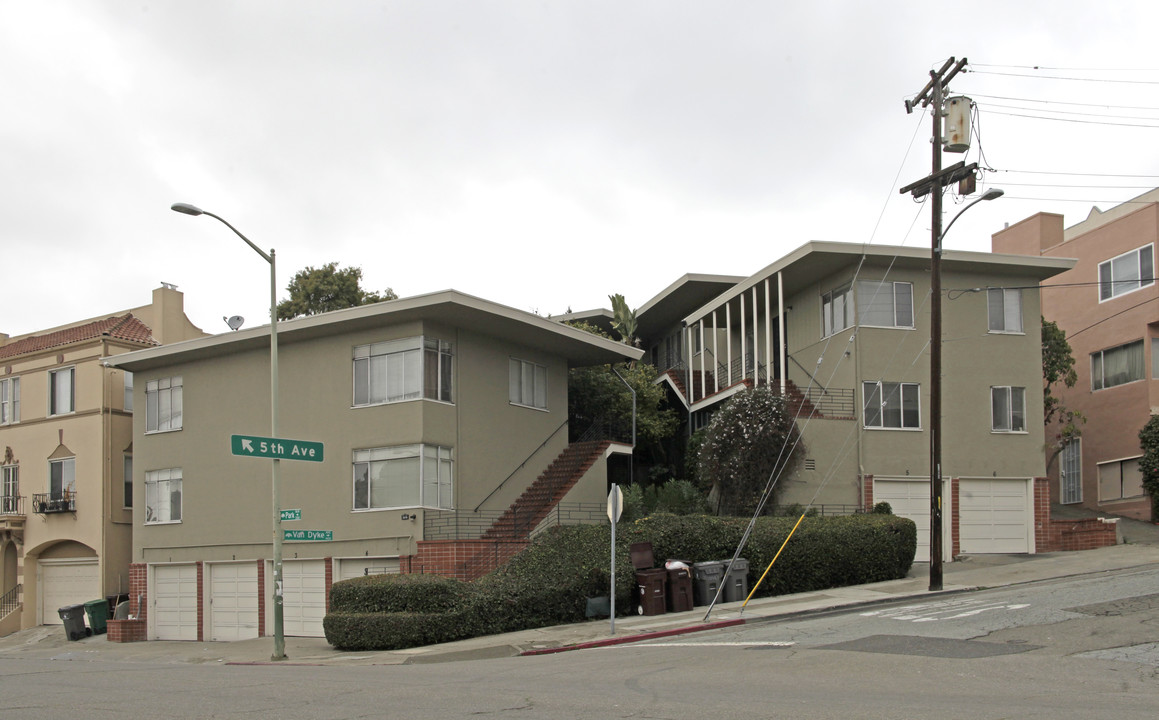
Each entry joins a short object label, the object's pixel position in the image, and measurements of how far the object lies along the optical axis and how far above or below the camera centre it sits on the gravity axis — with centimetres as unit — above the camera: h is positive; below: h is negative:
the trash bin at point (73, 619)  3034 -525
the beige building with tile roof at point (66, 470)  3306 -102
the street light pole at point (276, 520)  1956 -158
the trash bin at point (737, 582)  2238 -325
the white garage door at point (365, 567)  2506 -321
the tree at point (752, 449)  2727 -50
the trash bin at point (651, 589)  2159 -327
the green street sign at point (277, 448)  1844 -23
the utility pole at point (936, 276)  2227 +331
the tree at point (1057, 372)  3222 +169
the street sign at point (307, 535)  2000 -193
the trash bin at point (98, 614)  3088 -524
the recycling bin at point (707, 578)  2220 -313
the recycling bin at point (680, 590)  2183 -331
